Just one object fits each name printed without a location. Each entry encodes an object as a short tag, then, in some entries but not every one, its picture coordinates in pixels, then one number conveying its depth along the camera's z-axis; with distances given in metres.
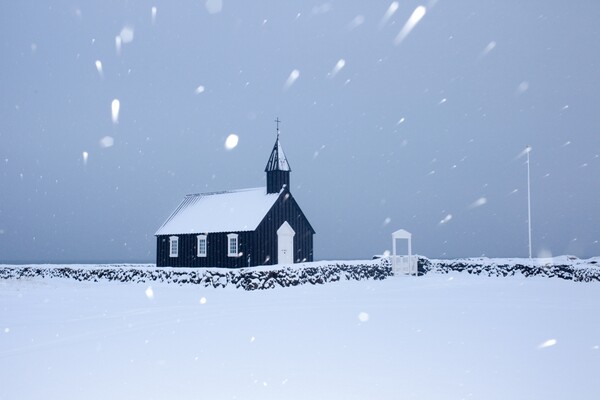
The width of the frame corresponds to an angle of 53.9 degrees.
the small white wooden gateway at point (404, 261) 43.09
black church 38.75
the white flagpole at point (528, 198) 42.63
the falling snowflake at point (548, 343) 11.95
